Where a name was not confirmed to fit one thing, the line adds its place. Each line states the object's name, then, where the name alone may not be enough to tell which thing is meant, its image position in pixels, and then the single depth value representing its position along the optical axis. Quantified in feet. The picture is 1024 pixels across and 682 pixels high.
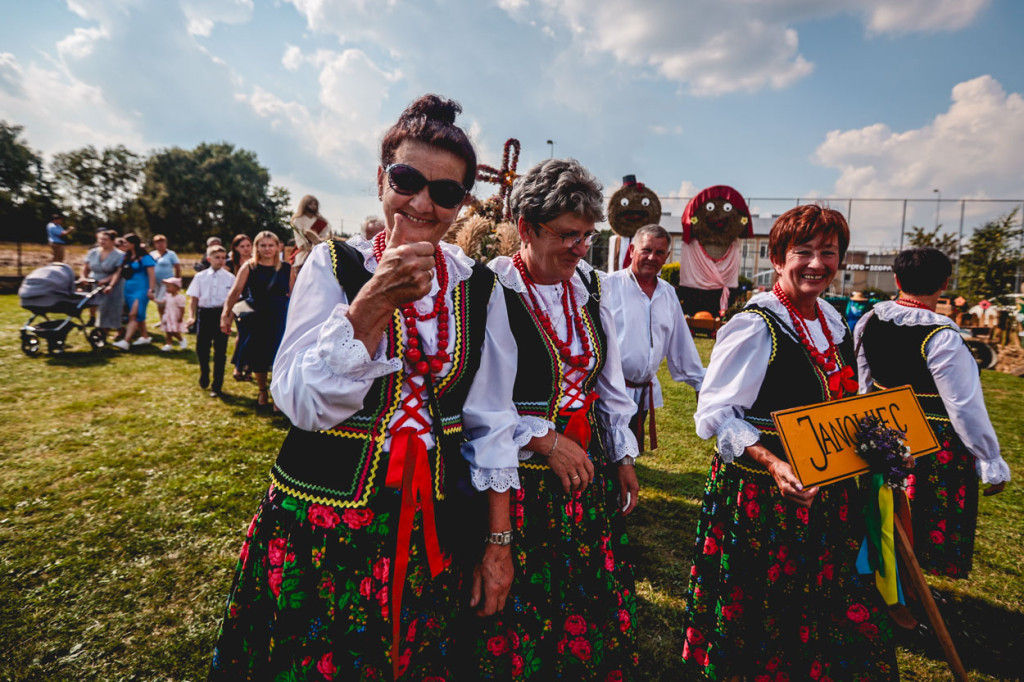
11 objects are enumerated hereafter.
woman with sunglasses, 4.19
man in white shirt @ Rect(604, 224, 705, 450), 12.75
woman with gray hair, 5.78
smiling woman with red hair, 6.93
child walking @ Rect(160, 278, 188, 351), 30.07
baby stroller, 26.40
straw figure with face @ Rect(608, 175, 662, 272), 27.12
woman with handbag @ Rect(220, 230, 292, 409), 18.43
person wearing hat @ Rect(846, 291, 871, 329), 18.54
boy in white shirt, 21.30
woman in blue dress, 29.78
